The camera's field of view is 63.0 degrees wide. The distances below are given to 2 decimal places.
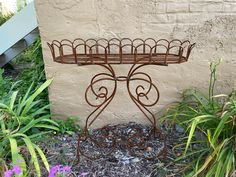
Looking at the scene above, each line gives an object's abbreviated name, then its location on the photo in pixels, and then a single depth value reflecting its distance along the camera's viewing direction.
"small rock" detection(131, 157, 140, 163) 1.43
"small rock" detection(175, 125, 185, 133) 1.63
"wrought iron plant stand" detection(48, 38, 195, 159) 1.46
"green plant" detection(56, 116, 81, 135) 1.62
